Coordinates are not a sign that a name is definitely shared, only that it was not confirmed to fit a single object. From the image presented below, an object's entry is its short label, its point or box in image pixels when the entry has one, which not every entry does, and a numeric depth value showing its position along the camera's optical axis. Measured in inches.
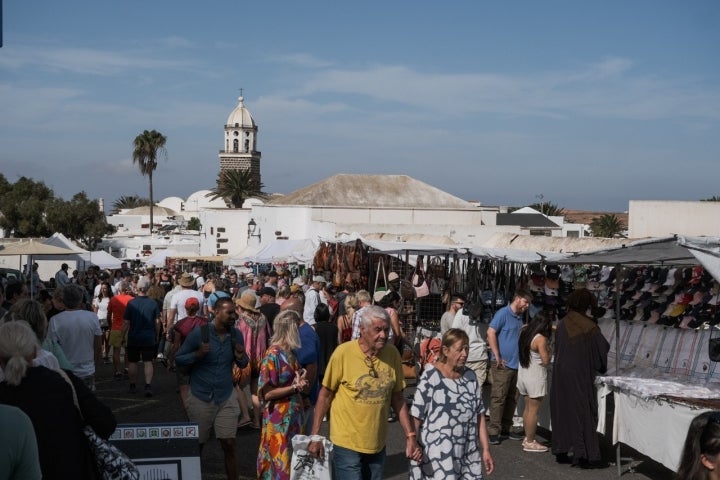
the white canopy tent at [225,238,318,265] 1005.1
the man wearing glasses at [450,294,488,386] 434.3
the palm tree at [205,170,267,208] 3383.4
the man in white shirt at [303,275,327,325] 605.0
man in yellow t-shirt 238.1
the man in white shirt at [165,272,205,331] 561.3
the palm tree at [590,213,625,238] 3373.5
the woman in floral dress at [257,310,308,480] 269.7
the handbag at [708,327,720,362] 301.1
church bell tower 4970.5
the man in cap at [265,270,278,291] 653.3
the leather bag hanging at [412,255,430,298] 635.5
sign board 217.6
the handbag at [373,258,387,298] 710.4
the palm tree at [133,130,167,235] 3430.1
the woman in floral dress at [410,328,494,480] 240.2
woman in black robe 349.7
